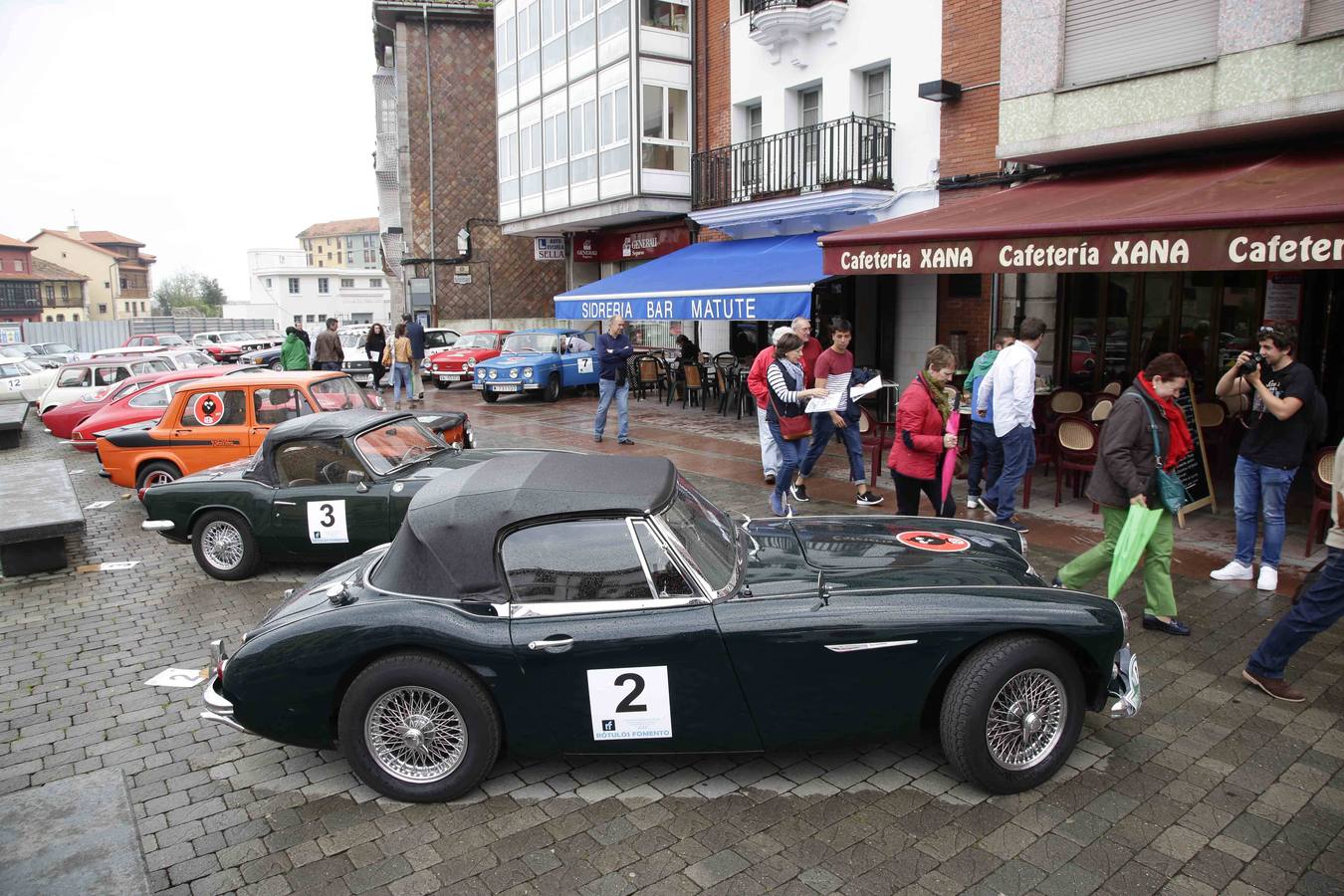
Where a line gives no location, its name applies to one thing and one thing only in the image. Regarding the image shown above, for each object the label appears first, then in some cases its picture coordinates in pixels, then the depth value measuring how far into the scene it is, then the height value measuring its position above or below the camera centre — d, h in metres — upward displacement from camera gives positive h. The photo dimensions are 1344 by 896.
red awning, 7.04 +0.96
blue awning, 12.60 +0.74
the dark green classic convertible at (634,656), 3.79 -1.37
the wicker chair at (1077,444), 8.56 -1.06
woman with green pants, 5.35 -0.79
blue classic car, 19.27 -0.69
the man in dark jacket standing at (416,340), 18.80 -0.13
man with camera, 6.02 -0.74
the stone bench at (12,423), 15.90 -1.54
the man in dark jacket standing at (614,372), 12.87 -0.56
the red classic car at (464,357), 22.45 -0.58
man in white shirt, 7.48 -0.60
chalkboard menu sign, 7.98 -1.27
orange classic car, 9.65 -0.98
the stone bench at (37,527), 7.70 -1.63
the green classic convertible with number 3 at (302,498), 7.03 -1.29
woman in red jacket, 6.92 -0.73
